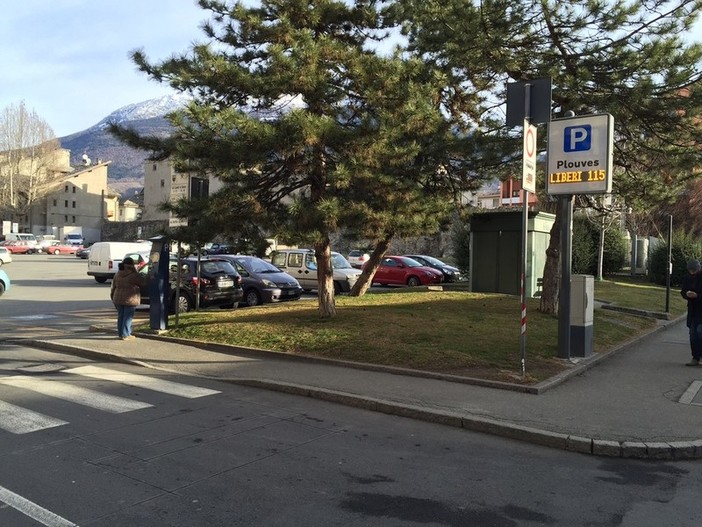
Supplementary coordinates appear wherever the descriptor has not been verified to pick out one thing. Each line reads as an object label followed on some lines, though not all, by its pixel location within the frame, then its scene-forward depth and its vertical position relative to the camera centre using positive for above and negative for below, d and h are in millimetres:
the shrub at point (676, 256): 29484 -174
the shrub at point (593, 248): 29547 +205
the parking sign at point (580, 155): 9438 +1616
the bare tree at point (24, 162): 82875 +11614
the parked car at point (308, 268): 21875 -854
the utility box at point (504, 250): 20234 -4
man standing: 9672 -893
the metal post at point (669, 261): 15677 -236
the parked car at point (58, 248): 69000 -671
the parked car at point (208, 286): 16344 -1166
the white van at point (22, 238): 66925 +492
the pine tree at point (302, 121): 10102 +2272
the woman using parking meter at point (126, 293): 11688 -999
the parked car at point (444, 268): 27672 -944
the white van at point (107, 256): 27500 -626
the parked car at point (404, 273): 26094 -1138
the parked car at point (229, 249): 11648 -73
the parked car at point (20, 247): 64838 -571
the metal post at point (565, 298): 9586 -793
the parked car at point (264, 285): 18172 -1239
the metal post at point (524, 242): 8062 +115
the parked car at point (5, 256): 41938 -1044
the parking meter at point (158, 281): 12250 -787
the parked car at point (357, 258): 34672 -666
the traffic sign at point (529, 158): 8109 +1319
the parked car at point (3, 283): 21223 -1542
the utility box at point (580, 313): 9711 -1050
